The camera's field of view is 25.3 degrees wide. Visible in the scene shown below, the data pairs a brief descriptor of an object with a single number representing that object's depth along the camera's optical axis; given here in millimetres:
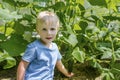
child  1557
